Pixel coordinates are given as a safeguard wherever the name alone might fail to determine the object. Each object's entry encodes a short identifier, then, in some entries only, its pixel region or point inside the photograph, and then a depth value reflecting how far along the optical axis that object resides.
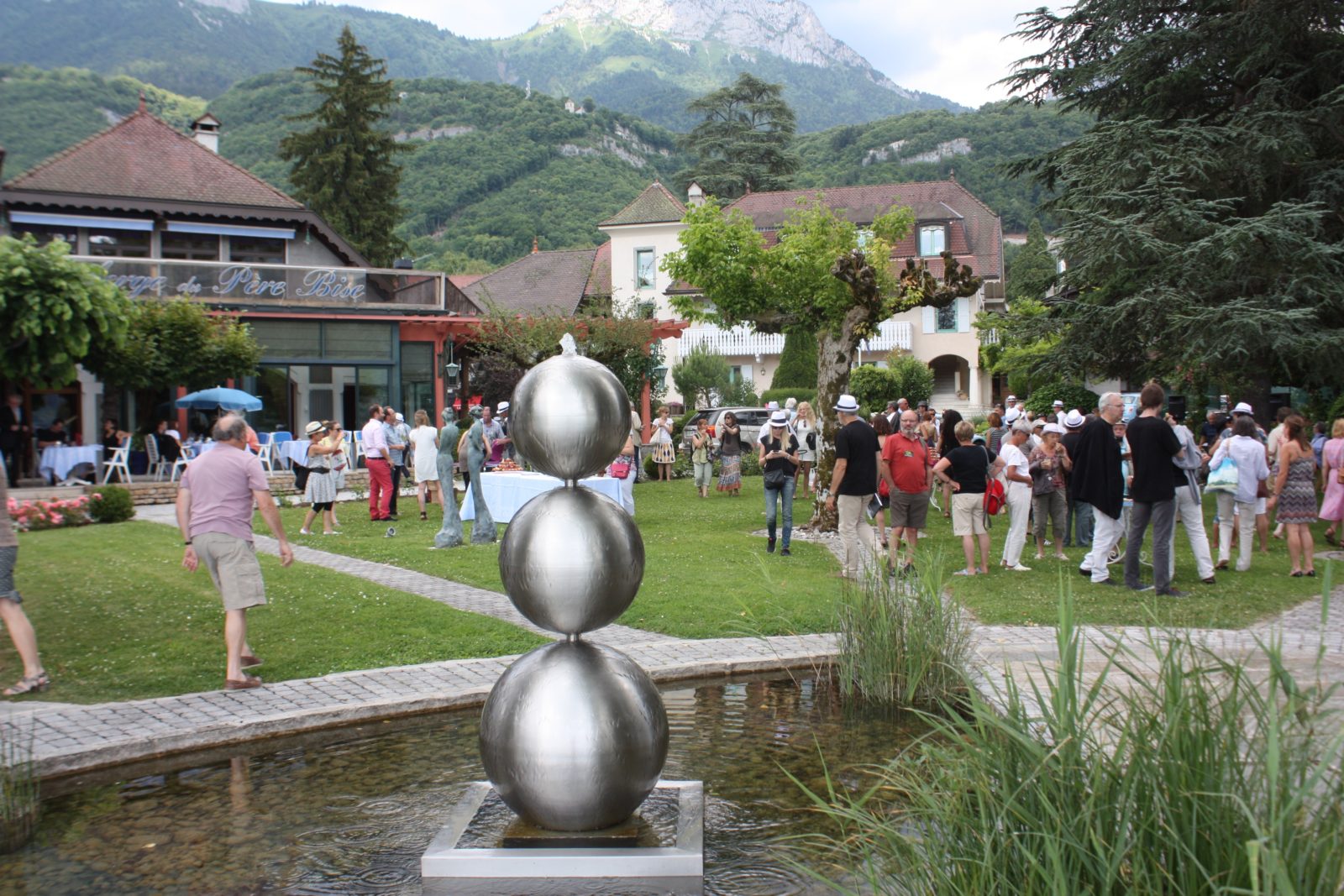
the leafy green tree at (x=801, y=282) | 16.22
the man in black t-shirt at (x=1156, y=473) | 10.59
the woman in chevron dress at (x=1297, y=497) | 12.09
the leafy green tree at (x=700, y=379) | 44.16
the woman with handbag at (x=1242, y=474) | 12.25
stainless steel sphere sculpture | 4.51
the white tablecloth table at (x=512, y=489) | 15.59
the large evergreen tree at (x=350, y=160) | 45.56
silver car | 32.06
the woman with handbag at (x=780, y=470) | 13.80
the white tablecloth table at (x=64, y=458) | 22.36
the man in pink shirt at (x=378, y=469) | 17.39
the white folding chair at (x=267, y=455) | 23.69
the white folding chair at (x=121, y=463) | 22.16
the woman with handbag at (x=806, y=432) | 19.72
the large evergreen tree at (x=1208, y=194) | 18.45
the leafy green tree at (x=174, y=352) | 21.94
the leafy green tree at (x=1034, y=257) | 65.50
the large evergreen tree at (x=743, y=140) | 65.69
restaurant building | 26.70
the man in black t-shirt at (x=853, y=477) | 11.35
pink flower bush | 16.94
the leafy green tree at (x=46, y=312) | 16.28
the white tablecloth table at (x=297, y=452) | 23.95
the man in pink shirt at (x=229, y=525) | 7.43
